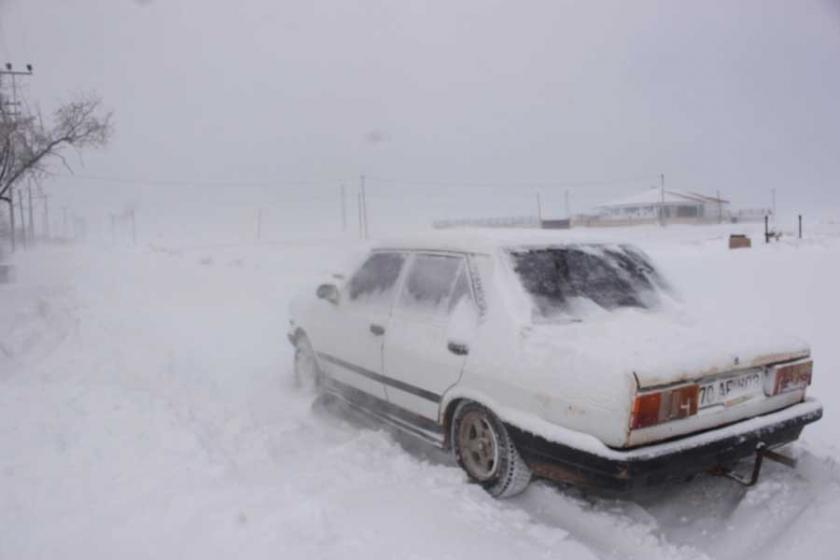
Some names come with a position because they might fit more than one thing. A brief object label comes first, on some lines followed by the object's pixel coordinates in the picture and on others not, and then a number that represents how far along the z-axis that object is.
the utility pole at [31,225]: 56.12
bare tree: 18.55
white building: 59.06
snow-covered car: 2.85
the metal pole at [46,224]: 68.51
